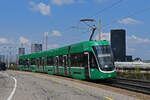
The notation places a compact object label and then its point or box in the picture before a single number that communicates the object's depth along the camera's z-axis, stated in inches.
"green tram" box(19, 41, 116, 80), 872.3
